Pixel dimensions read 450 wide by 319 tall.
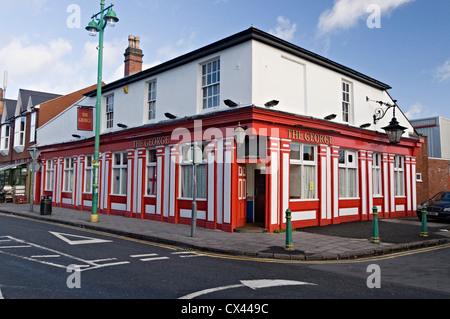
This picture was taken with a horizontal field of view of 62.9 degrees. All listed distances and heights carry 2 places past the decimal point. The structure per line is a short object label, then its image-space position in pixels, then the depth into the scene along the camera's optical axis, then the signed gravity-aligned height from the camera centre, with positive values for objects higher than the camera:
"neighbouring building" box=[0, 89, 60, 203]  28.54 +3.74
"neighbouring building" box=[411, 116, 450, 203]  23.62 +1.82
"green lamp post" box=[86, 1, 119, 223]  15.27 +4.56
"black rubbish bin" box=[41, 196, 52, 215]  18.25 -1.05
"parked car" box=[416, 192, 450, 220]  16.38 -0.88
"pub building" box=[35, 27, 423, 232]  13.02 +1.91
